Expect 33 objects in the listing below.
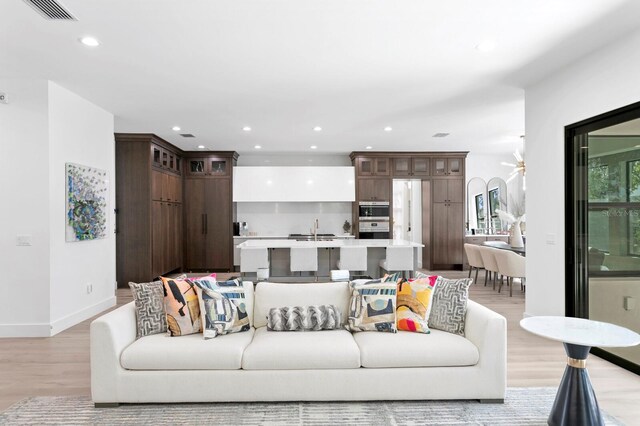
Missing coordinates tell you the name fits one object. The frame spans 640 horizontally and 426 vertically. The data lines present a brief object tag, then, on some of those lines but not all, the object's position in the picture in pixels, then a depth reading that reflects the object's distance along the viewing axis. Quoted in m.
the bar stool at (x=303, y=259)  5.91
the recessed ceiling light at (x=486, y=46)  3.32
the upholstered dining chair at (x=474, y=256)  7.06
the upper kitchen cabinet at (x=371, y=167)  8.62
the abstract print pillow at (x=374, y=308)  2.98
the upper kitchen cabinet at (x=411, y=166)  8.70
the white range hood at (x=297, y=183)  8.59
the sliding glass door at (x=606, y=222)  3.35
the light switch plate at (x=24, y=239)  4.31
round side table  2.22
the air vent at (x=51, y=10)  2.63
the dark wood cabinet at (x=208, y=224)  8.57
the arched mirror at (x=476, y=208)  9.33
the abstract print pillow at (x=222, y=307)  2.88
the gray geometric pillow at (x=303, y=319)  3.05
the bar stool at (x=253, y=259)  5.81
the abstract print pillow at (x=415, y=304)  2.96
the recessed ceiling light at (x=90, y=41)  3.20
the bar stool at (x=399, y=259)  6.05
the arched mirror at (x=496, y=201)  9.30
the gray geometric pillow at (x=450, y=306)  2.97
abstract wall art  4.62
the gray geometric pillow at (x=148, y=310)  2.92
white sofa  2.62
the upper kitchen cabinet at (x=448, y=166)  8.79
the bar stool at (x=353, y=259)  6.01
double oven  8.57
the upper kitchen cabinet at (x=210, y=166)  8.62
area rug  2.48
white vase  6.77
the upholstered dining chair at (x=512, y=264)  6.03
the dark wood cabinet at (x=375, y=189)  8.60
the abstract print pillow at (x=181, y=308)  2.90
